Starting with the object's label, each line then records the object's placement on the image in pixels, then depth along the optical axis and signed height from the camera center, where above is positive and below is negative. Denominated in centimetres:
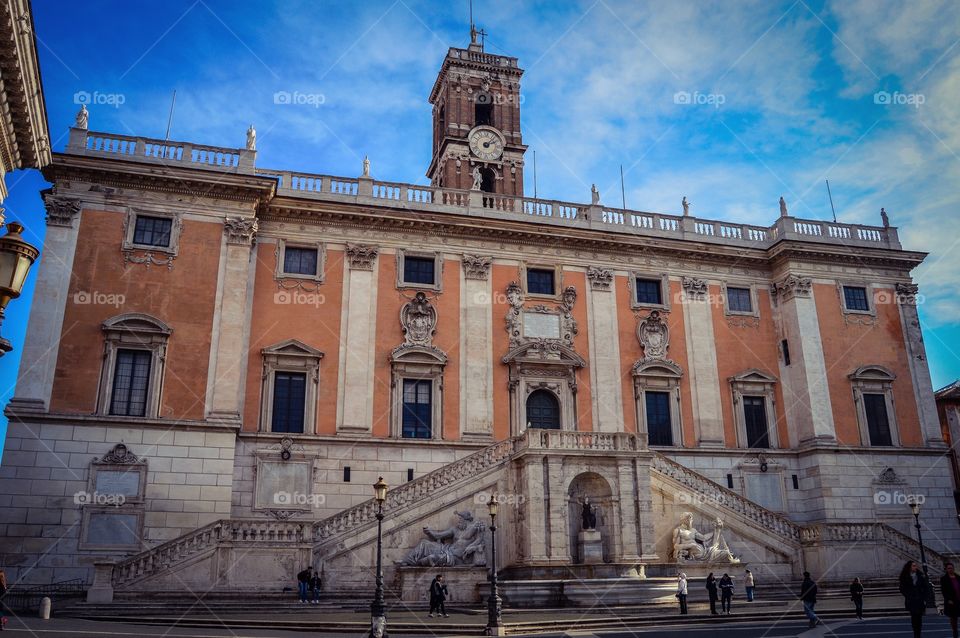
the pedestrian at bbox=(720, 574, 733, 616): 2106 -38
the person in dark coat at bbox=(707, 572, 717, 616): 2114 -40
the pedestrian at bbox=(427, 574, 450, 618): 2123 -39
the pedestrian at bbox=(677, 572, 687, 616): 2141 -40
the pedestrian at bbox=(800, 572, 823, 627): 1858 -52
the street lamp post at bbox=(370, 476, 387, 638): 1598 -71
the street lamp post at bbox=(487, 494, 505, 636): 1741 -77
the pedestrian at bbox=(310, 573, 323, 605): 2216 -15
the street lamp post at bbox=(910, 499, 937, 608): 2576 +212
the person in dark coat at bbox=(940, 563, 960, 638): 1309 -33
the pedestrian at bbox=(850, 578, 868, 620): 2098 -50
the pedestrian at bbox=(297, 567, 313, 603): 2209 +1
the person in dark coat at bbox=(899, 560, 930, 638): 1372 -34
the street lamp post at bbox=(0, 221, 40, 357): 743 +292
